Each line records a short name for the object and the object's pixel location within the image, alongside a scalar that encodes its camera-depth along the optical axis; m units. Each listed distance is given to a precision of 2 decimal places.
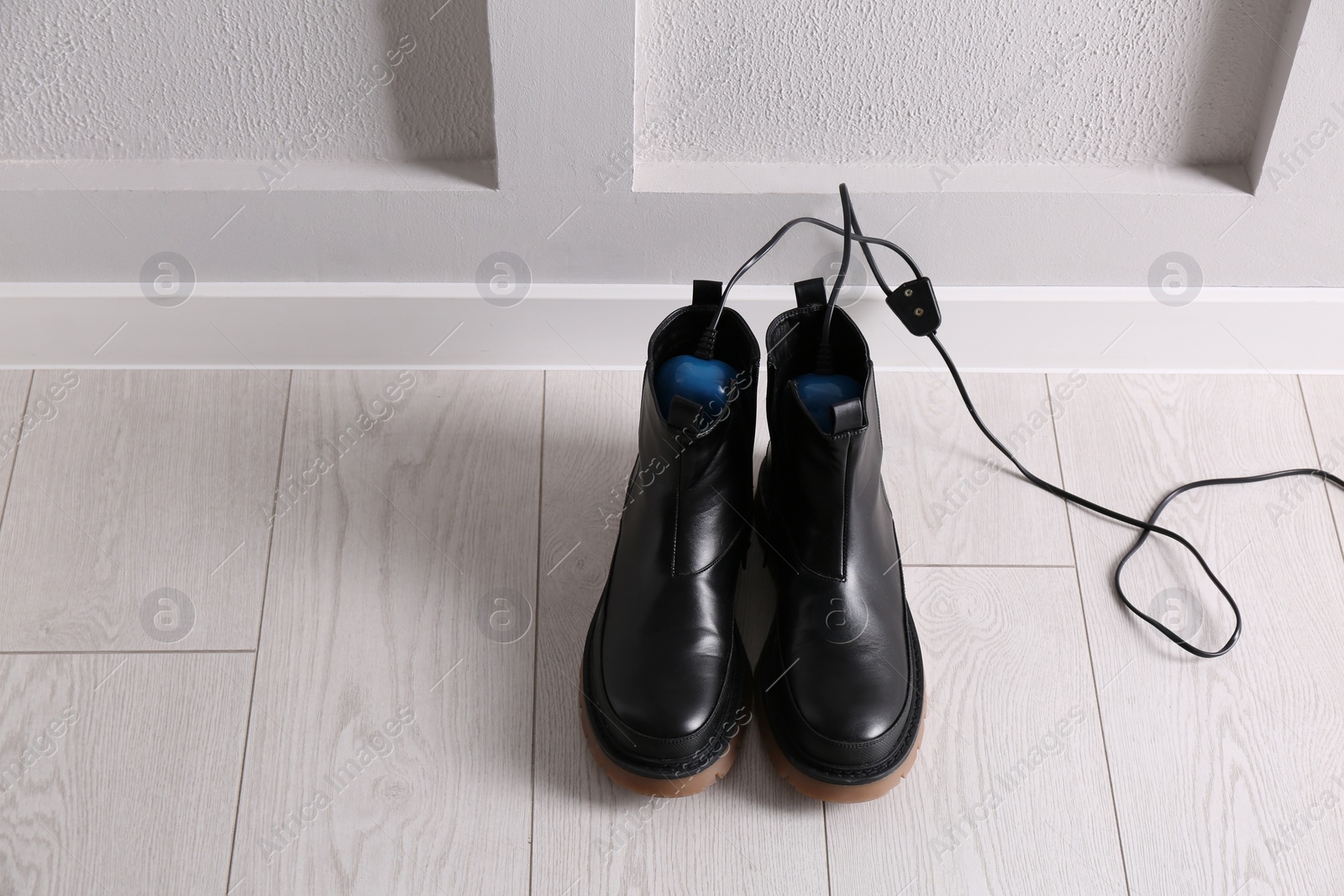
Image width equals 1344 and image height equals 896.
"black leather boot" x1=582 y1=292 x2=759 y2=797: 0.77
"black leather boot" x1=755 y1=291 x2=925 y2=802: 0.76
